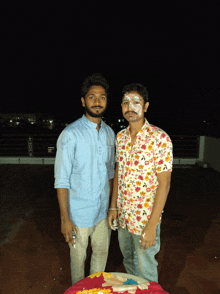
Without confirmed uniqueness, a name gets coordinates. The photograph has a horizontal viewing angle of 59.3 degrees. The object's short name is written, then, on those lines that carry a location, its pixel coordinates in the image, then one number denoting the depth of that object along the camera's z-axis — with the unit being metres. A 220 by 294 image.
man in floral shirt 1.49
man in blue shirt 1.59
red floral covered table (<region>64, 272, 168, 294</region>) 1.25
